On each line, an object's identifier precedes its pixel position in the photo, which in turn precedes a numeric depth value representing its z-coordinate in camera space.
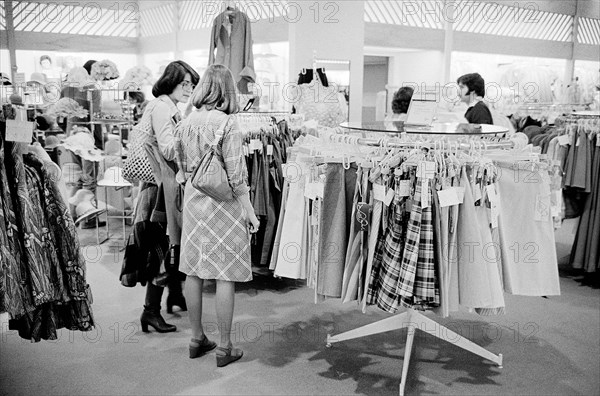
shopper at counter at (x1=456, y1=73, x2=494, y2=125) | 4.45
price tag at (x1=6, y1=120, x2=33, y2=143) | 2.07
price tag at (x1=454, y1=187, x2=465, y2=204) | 2.38
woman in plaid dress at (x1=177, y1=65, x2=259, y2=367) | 2.65
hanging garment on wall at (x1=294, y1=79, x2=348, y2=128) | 5.15
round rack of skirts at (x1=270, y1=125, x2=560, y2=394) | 2.35
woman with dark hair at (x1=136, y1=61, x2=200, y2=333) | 2.96
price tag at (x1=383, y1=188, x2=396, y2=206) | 2.38
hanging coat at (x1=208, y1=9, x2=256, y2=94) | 4.66
